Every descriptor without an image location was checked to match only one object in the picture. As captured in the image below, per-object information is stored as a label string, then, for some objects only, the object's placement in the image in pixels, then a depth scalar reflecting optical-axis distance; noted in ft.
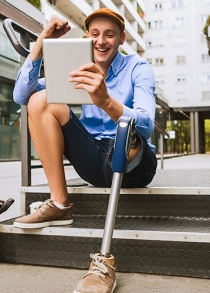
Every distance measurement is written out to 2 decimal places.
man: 5.54
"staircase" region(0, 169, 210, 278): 5.30
